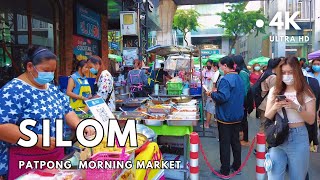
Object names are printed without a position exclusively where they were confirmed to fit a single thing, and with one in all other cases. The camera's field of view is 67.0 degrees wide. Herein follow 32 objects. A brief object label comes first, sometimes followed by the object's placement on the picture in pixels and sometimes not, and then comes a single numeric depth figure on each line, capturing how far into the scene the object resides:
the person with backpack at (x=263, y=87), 4.21
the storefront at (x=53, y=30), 5.35
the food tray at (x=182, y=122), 3.32
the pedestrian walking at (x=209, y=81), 6.56
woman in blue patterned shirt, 1.84
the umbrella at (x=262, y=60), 14.76
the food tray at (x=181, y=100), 5.02
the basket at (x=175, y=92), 6.11
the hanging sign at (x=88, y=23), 7.56
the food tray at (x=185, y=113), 3.67
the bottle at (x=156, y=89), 6.53
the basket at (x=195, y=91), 6.63
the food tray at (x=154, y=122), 3.42
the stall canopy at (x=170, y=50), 6.41
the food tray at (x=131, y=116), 3.53
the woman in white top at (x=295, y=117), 2.33
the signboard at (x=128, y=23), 8.76
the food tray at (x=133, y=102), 4.67
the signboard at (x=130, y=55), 8.93
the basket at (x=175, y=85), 6.15
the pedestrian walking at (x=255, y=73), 8.19
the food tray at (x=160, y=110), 3.78
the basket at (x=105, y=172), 1.68
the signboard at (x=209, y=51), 38.67
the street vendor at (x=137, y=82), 7.04
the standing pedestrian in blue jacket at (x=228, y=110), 3.68
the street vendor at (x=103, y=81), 4.33
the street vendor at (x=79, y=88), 3.84
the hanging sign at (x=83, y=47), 7.54
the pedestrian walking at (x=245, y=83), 5.05
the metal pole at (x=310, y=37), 24.68
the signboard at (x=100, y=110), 2.14
